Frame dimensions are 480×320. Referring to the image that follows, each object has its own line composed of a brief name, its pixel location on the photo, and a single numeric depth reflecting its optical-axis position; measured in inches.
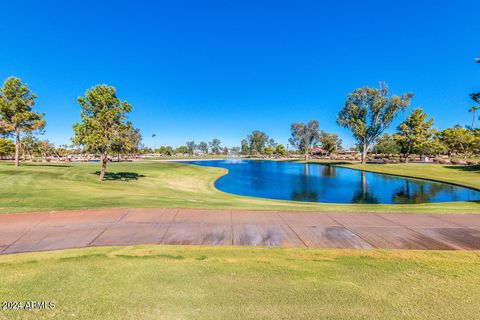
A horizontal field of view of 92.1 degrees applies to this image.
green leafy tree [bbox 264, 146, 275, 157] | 6348.4
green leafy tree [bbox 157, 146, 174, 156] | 6540.4
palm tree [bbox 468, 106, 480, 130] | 1403.8
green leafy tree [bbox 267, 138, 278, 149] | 7315.5
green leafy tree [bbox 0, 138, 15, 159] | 3195.6
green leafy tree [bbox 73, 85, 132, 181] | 811.4
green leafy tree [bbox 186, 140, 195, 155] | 7770.7
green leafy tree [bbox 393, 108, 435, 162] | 2500.0
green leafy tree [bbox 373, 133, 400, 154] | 3727.4
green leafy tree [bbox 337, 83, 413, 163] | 2464.3
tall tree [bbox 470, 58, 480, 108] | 1417.2
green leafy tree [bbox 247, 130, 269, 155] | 6968.5
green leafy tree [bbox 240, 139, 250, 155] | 7258.9
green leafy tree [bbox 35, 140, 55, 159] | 3462.4
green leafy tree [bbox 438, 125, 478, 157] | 2613.2
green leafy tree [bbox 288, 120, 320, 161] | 4793.3
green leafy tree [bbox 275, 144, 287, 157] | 6136.8
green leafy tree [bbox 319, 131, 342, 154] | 4377.5
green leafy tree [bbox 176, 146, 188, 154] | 7558.1
